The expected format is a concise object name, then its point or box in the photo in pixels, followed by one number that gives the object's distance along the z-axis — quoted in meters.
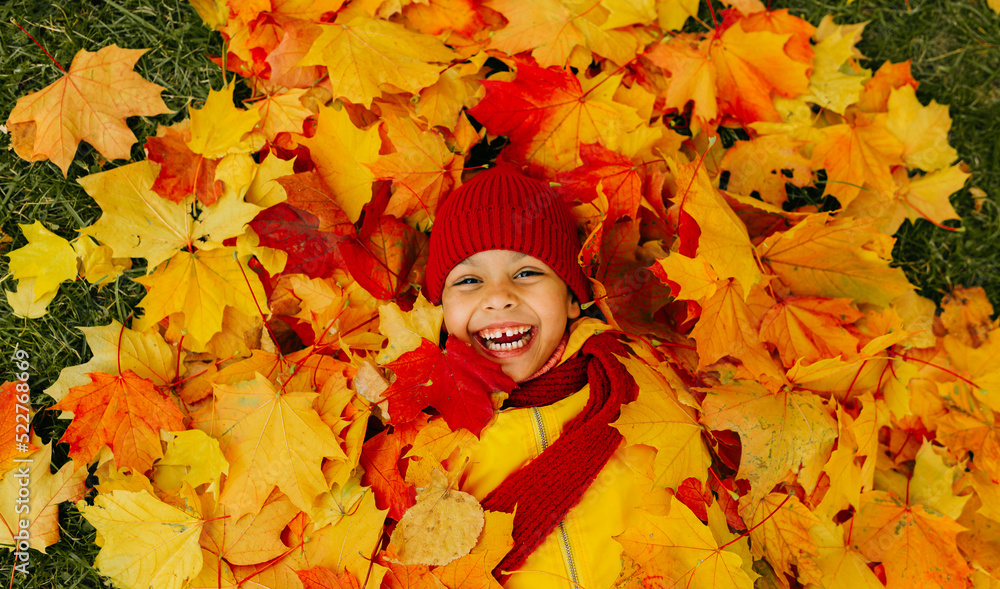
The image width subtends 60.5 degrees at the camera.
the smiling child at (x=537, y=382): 0.82
